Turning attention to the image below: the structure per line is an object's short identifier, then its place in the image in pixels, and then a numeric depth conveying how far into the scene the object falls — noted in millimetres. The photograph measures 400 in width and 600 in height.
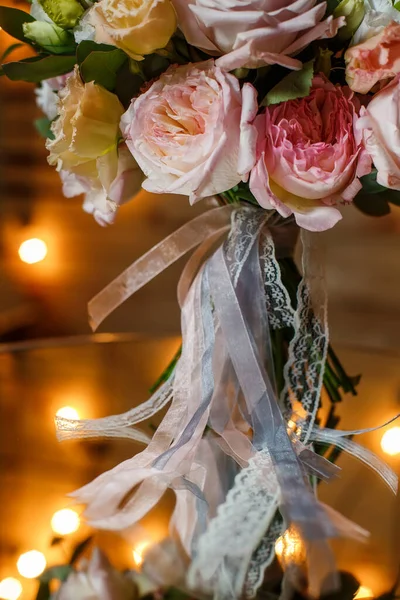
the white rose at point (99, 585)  513
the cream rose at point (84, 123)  609
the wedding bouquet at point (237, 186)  548
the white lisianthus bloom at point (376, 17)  561
